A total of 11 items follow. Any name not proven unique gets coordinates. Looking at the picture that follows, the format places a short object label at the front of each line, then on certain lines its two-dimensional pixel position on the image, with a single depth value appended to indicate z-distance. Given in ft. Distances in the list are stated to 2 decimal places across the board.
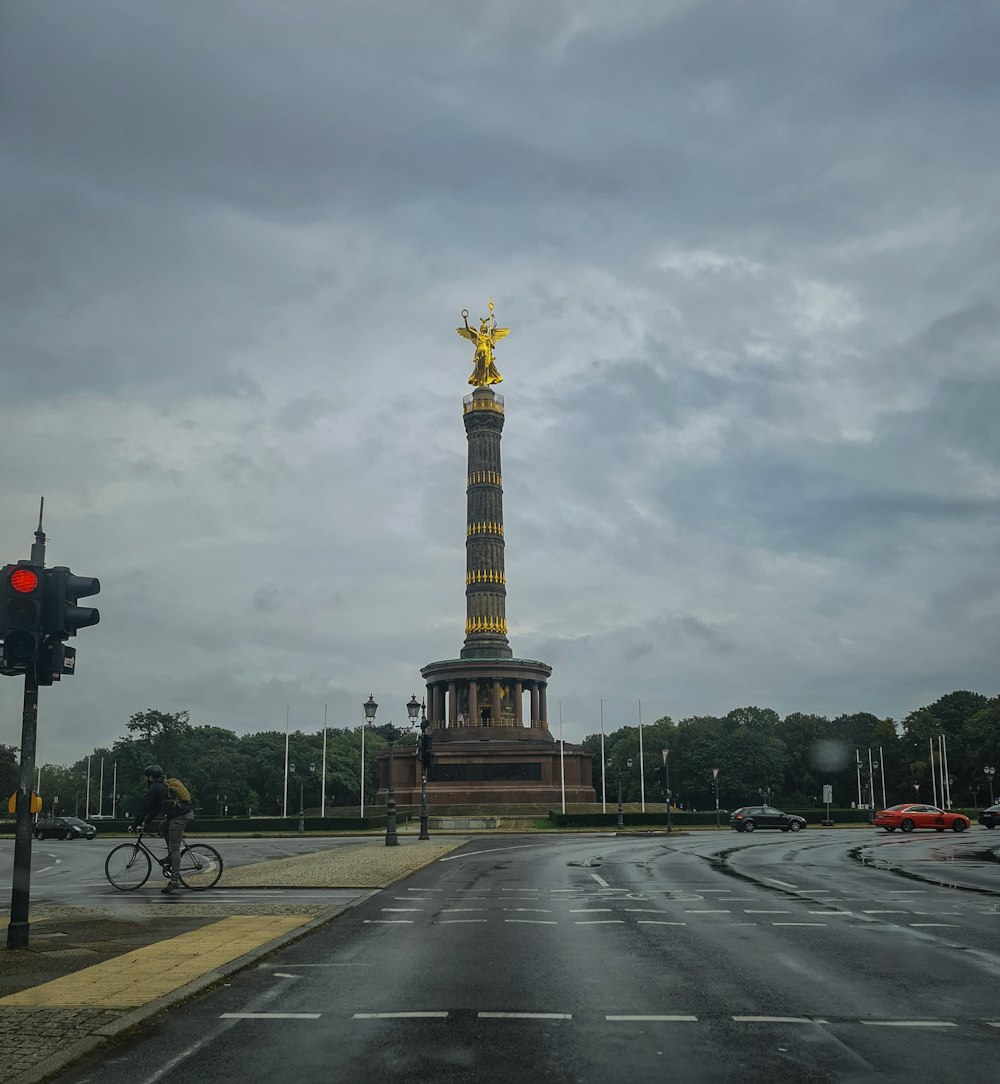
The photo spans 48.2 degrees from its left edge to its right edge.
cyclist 65.31
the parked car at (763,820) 191.93
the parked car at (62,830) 200.12
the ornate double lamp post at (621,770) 452.76
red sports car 169.78
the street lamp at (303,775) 415.23
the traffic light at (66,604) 43.28
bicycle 68.74
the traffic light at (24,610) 41.88
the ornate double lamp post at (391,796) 132.37
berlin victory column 299.38
